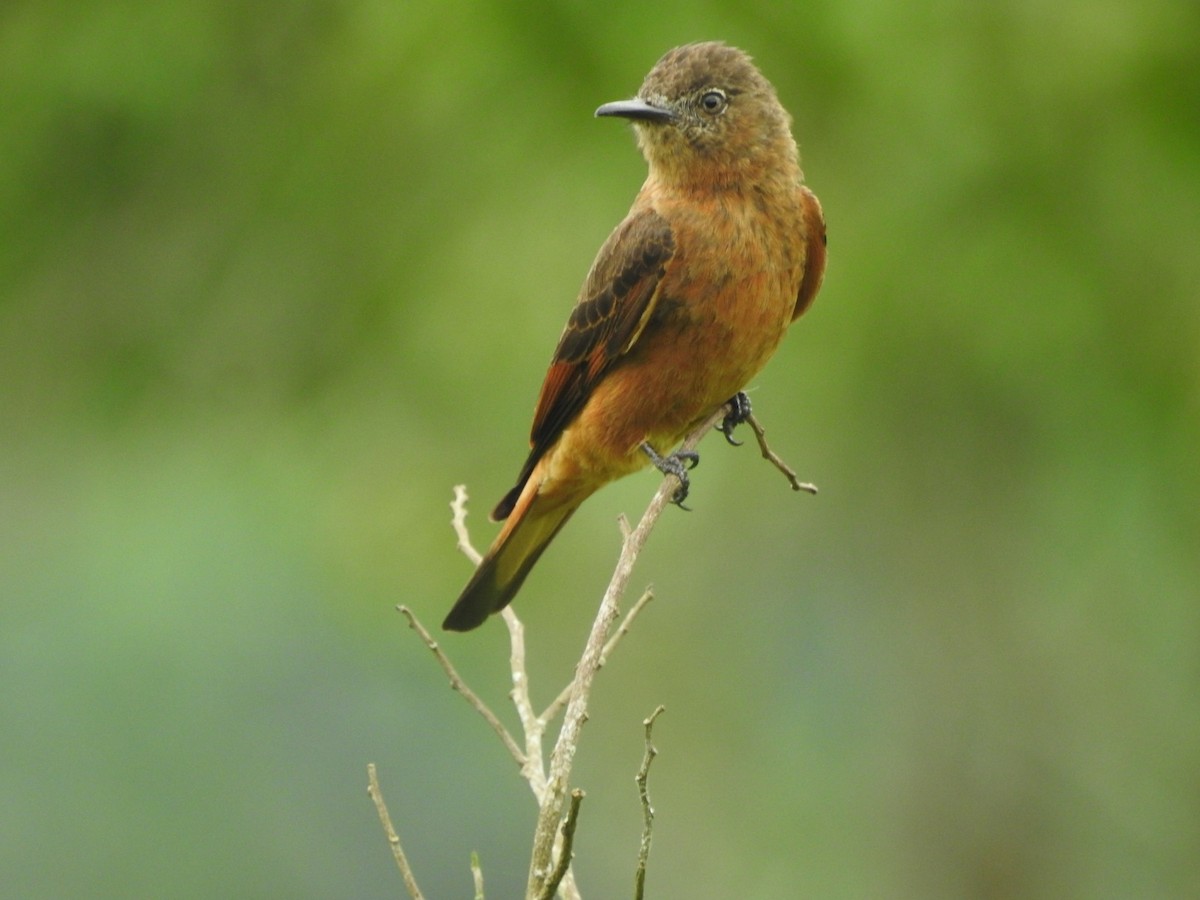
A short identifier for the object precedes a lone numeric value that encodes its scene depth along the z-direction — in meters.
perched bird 8.95
